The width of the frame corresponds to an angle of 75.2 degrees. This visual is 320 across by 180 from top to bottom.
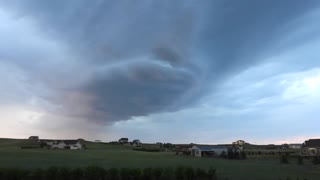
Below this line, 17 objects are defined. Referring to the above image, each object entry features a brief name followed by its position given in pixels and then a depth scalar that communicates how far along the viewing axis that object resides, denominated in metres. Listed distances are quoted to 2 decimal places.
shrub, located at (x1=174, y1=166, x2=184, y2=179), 20.07
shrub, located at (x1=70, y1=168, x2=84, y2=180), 19.38
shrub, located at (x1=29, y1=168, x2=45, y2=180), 18.88
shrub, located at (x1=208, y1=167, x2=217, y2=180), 20.51
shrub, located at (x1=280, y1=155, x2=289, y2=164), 41.22
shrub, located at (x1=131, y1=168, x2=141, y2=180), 19.61
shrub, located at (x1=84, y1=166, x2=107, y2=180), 19.23
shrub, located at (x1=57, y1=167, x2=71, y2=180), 19.20
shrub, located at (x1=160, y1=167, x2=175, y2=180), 19.83
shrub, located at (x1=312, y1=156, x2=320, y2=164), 39.72
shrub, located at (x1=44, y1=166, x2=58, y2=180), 19.13
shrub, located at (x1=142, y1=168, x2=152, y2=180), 19.60
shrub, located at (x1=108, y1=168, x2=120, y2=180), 19.38
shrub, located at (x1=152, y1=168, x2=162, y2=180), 19.82
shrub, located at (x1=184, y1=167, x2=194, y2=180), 20.26
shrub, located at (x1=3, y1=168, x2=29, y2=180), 18.60
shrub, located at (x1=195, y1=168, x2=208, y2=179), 20.27
